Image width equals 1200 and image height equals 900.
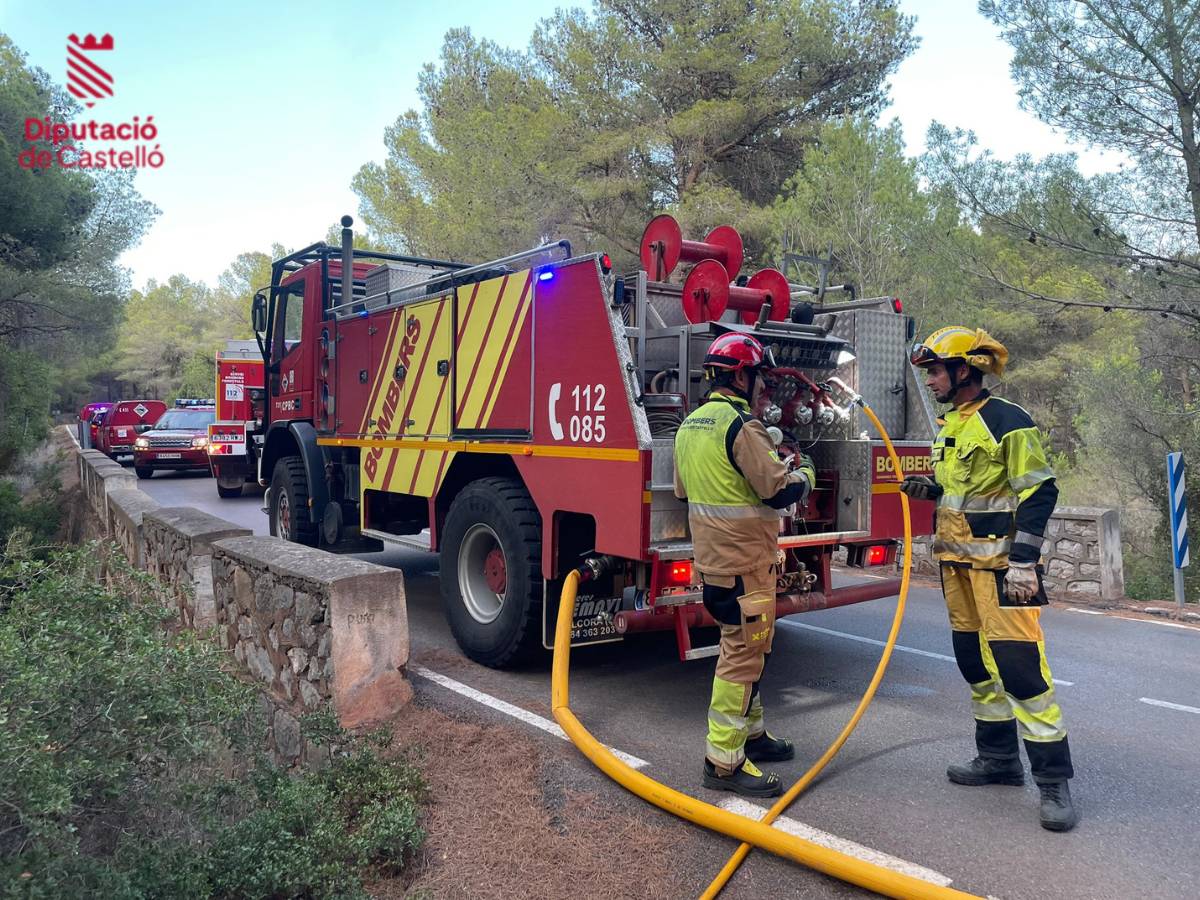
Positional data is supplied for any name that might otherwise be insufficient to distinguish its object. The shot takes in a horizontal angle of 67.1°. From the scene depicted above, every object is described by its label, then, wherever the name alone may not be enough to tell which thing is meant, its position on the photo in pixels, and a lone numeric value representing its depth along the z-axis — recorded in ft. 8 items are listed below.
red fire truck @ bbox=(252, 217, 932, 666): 15.06
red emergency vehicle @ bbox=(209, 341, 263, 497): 51.08
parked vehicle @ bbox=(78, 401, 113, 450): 85.89
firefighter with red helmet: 12.06
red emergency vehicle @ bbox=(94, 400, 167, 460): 77.51
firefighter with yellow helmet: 11.40
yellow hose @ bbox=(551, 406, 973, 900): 9.21
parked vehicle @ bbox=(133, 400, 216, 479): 64.75
